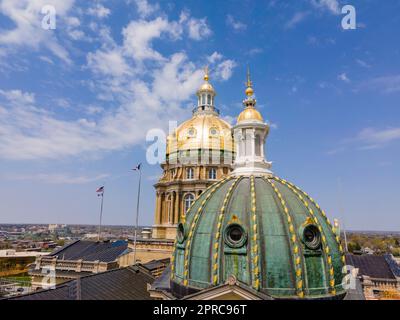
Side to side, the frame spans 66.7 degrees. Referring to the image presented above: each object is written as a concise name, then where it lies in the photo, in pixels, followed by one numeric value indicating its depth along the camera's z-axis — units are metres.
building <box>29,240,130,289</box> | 44.00
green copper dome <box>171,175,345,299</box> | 15.42
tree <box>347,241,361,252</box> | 106.94
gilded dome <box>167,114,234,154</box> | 52.62
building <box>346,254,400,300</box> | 34.41
